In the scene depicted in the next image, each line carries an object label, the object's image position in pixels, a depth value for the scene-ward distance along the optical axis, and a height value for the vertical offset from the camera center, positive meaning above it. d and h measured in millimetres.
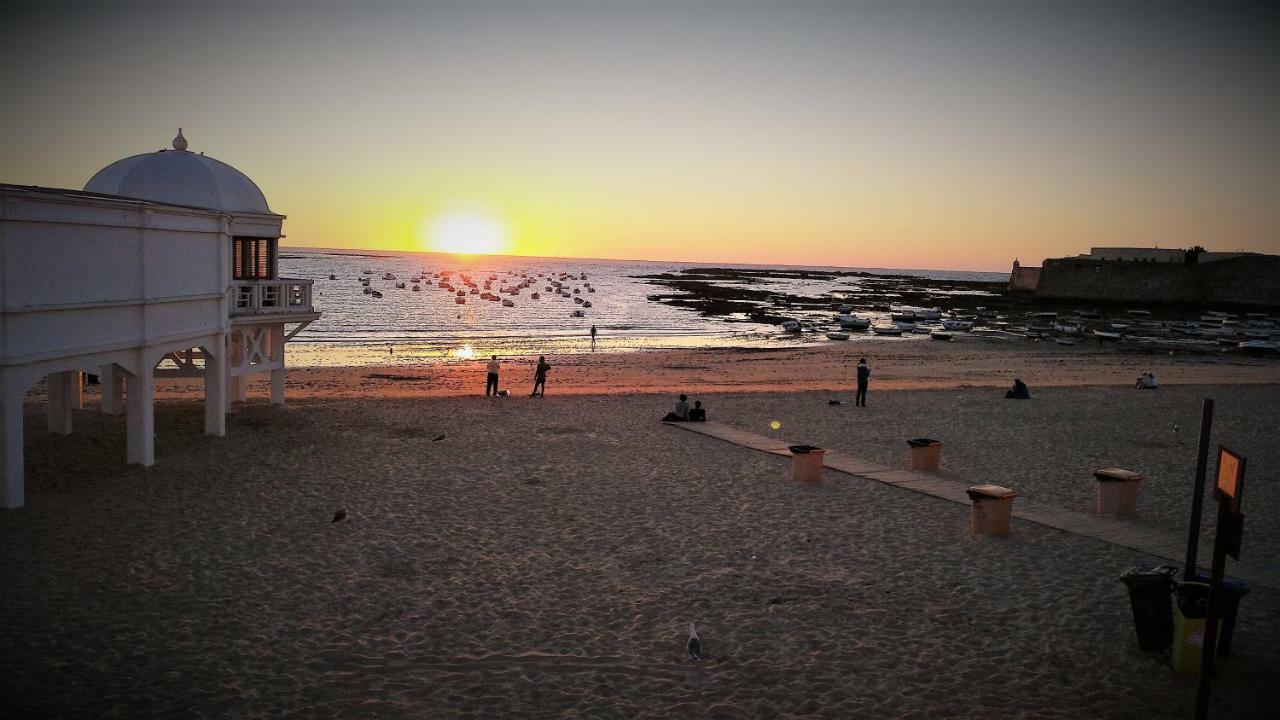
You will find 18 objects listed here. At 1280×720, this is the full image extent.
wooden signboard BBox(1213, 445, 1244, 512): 6078 -1317
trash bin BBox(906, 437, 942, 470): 17594 -3564
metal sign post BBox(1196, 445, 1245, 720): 6199 -1768
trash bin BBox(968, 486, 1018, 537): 12797 -3400
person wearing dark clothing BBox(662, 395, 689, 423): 23516 -3972
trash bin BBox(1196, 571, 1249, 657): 8273 -3067
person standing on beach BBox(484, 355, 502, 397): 27781 -3779
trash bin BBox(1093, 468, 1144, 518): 14078 -3319
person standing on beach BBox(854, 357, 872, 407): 26895 -3273
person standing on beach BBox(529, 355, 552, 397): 28638 -3729
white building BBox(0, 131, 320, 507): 13250 -883
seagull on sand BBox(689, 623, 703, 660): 8734 -3914
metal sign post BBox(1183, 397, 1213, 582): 8422 -2132
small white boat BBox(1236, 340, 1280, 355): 56250 -3036
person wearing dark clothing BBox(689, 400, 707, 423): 23406 -3934
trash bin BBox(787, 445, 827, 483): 16406 -3620
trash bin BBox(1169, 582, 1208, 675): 8164 -3187
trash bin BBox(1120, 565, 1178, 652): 8641 -3208
